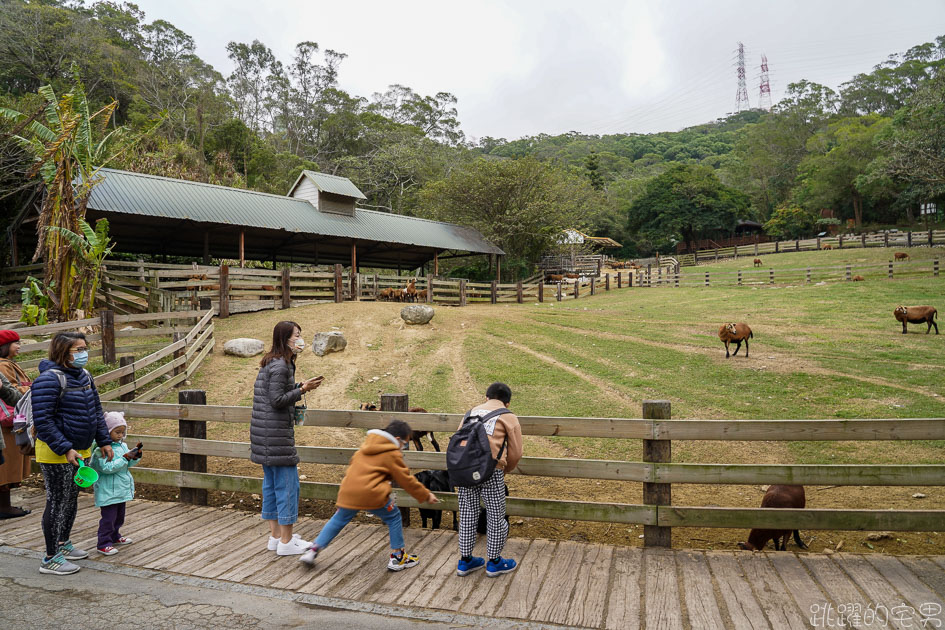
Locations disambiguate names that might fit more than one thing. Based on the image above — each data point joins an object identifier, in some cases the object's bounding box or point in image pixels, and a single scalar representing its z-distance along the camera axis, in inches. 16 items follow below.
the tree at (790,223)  2132.1
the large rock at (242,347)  497.0
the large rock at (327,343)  505.7
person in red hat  197.8
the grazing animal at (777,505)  184.9
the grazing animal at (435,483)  191.8
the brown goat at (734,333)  473.1
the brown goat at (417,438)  216.2
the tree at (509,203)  1322.6
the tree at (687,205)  2145.7
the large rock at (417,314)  595.5
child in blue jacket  167.2
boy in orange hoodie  147.6
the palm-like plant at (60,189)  462.0
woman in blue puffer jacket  153.1
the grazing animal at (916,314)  514.3
